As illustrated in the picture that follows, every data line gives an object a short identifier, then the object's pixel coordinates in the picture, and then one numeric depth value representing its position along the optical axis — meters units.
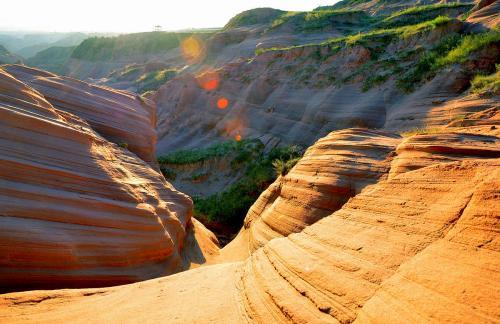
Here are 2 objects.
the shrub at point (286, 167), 12.51
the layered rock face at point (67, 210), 6.59
